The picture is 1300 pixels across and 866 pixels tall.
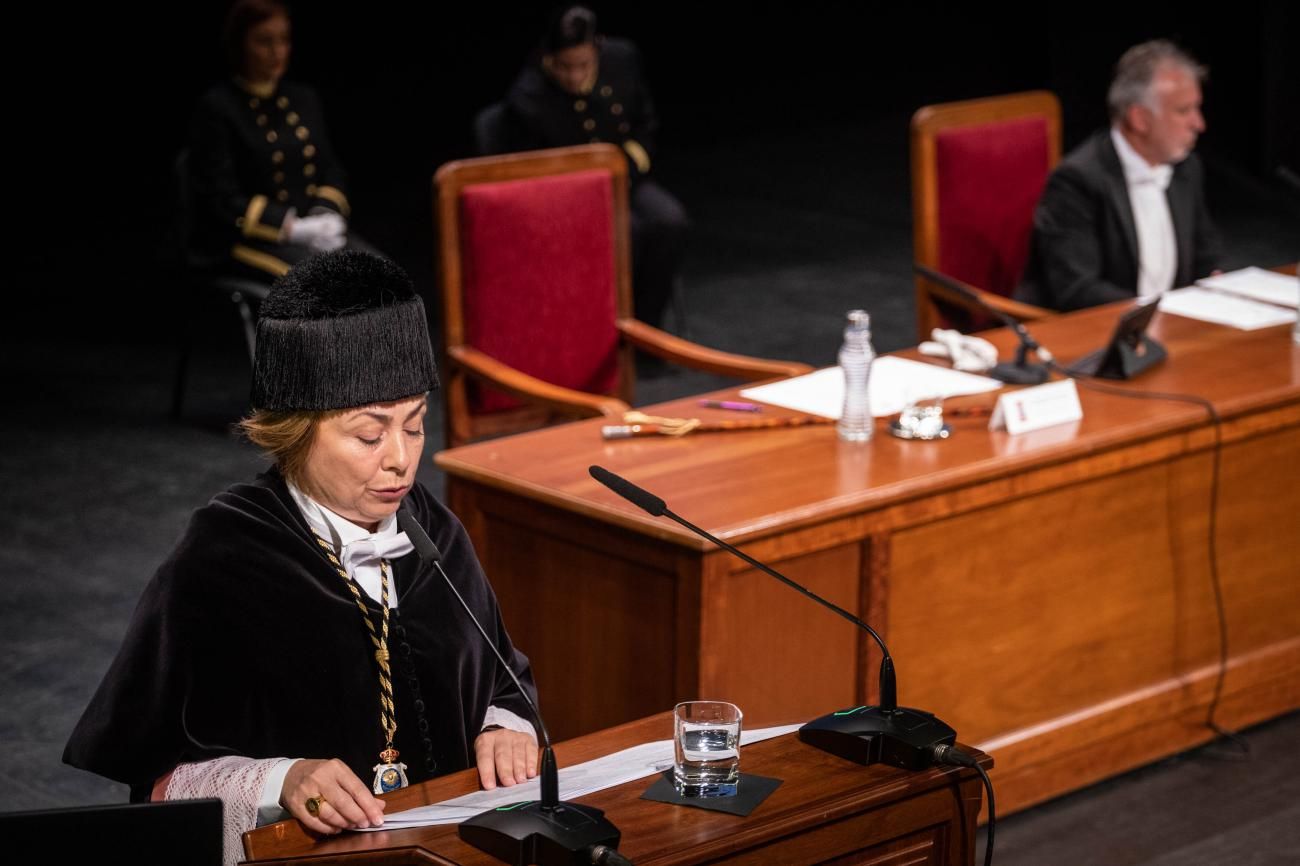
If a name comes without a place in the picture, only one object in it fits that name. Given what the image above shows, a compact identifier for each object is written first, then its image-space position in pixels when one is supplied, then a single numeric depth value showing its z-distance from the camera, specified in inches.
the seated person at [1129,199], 372.5
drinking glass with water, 155.6
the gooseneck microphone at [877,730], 157.9
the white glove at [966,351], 313.0
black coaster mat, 151.6
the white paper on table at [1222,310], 347.9
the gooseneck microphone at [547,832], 137.6
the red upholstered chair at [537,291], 325.4
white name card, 278.5
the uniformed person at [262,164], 450.9
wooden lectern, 145.8
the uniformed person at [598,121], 527.2
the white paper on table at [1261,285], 363.9
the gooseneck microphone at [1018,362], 306.5
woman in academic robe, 165.3
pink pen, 291.1
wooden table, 247.8
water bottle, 273.3
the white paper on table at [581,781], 155.2
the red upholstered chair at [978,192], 371.9
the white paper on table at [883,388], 293.9
